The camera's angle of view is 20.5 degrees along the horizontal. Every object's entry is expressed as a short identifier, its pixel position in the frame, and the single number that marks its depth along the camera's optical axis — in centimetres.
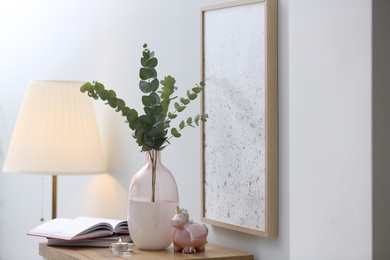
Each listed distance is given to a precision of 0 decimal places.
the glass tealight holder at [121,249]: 290
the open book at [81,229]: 314
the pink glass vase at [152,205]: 300
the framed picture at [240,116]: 287
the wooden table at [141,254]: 285
